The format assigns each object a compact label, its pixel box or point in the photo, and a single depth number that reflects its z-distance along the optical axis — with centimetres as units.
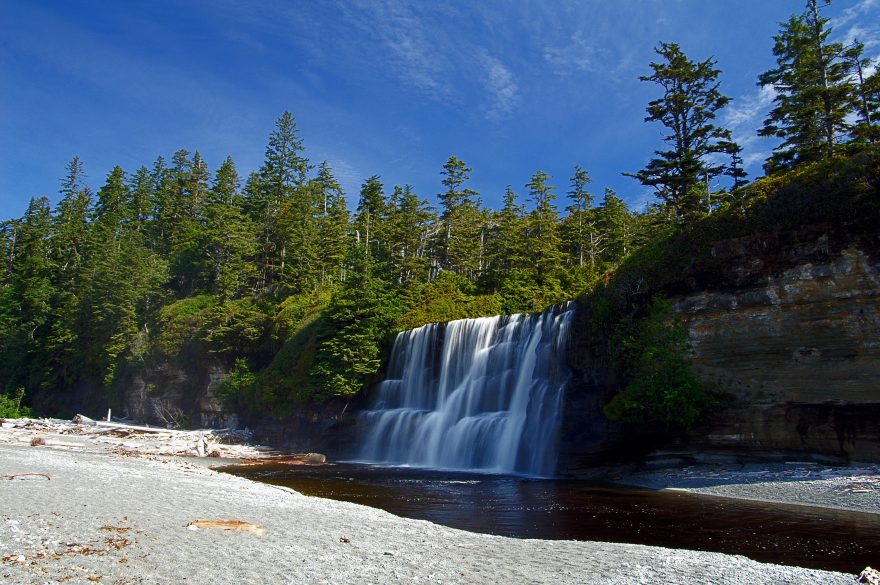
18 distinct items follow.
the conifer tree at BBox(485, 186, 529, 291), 4262
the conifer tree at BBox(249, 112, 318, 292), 4775
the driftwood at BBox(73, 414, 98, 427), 4003
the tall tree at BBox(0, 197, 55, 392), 5384
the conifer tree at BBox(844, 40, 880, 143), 2394
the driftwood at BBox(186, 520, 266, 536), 865
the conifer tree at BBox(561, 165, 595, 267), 4947
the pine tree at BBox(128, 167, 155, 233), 6900
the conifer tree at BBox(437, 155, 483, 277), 4738
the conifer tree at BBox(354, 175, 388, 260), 5341
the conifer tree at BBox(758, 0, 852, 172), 2520
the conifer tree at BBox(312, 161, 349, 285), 5078
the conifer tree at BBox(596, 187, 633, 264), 4656
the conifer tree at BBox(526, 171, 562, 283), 4291
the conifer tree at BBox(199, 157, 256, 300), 4778
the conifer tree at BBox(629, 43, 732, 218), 3038
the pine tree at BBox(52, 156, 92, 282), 6244
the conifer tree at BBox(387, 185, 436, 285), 4612
